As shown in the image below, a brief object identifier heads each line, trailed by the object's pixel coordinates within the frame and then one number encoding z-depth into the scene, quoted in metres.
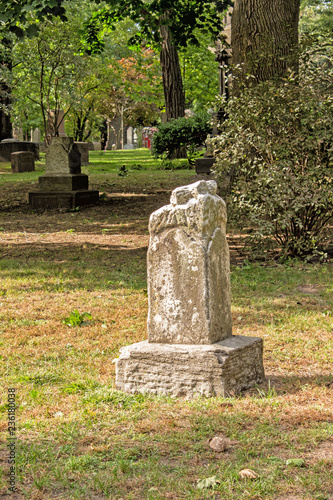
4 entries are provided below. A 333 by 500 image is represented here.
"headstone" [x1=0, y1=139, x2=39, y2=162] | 24.48
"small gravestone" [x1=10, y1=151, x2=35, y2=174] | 21.27
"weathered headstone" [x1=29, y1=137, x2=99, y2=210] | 14.70
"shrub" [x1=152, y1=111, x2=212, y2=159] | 19.83
